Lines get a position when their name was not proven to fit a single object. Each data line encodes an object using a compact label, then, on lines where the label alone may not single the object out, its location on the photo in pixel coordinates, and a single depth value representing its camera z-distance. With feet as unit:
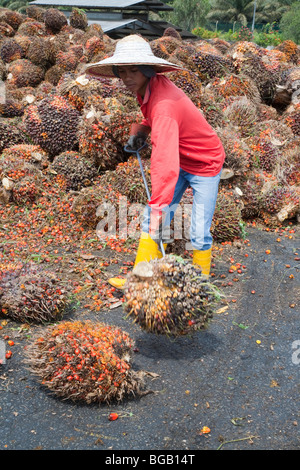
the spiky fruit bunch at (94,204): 14.75
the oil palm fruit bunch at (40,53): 29.32
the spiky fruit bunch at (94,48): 27.02
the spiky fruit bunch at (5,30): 35.65
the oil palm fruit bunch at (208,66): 22.09
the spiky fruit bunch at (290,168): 17.87
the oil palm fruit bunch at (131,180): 14.83
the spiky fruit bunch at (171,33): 36.04
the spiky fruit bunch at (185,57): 22.24
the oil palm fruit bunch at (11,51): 30.91
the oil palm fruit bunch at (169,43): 27.06
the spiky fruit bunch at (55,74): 27.91
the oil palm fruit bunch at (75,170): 16.75
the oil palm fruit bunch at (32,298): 10.16
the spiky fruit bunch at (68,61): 27.89
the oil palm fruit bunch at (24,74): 28.22
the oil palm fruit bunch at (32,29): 34.53
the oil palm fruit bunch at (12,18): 37.50
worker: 8.92
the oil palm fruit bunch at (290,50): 29.94
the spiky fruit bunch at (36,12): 39.34
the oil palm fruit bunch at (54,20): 34.86
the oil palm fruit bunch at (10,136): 19.06
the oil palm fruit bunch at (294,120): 21.62
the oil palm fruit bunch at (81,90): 18.22
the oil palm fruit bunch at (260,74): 22.72
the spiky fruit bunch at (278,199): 16.79
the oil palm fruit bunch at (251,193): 16.80
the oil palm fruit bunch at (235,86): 21.02
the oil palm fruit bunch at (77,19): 35.73
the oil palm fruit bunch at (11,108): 23.22
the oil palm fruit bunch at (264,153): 18.28
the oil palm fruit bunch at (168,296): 8.25
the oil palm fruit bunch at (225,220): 14.84
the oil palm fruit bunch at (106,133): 15.96
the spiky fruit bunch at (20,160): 16.70
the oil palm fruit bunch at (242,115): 19.02
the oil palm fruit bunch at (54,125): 17.72
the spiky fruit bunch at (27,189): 16.53
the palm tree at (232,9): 138.41
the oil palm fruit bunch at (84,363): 7.61
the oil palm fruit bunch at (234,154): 16.12
